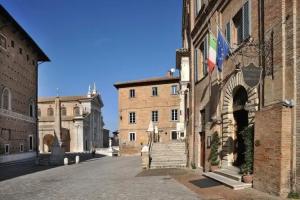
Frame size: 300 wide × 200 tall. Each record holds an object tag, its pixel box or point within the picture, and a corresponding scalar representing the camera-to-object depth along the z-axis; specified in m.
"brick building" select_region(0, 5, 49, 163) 24.60
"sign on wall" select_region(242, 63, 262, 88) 8.44
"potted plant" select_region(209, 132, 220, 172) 11.97
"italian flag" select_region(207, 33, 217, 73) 11.16
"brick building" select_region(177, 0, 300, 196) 7.42
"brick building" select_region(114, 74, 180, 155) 38.65
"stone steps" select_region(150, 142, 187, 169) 17.79
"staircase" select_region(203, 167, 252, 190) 8.62
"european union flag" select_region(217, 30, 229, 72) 10.27
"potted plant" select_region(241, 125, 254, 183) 8.93
